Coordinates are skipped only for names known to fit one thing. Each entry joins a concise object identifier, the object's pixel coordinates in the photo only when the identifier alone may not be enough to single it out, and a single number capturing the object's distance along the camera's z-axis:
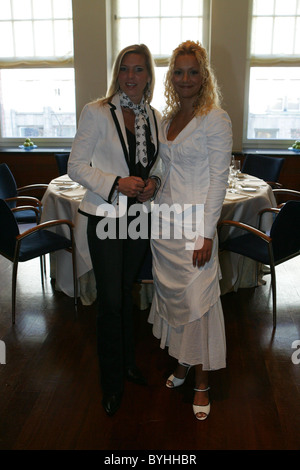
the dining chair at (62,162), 4.71
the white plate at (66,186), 3.59
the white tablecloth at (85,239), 3.17
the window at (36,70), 6.34
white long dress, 1.94
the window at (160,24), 6.16
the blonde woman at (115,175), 1.96
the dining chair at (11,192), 4.03
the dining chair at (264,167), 4.64
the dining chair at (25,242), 2.91
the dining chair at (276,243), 2.85
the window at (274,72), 6.07
